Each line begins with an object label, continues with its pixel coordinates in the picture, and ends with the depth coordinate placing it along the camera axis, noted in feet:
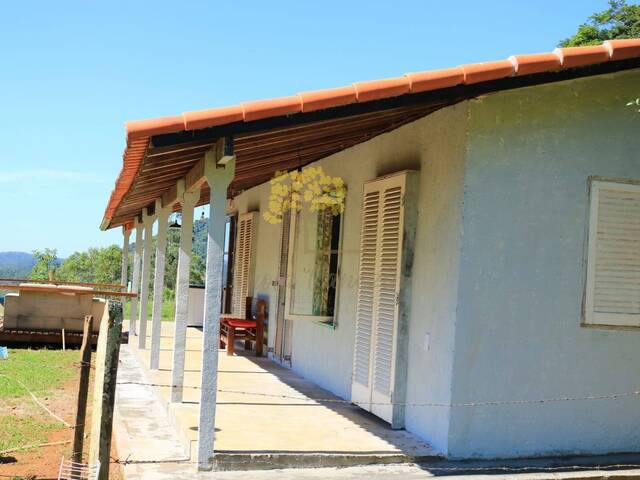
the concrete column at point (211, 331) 17.52
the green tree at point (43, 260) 107.55
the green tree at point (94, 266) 126.41
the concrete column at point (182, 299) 24.09
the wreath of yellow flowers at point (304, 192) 30.05
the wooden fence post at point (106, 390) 12.60
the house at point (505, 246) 18.06
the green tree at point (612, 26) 81.10
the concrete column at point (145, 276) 39.03
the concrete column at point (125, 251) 55.88
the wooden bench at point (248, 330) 38.78
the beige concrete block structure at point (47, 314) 45.96
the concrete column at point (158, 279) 30.09
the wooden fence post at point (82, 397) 15.87
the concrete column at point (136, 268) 47.59
